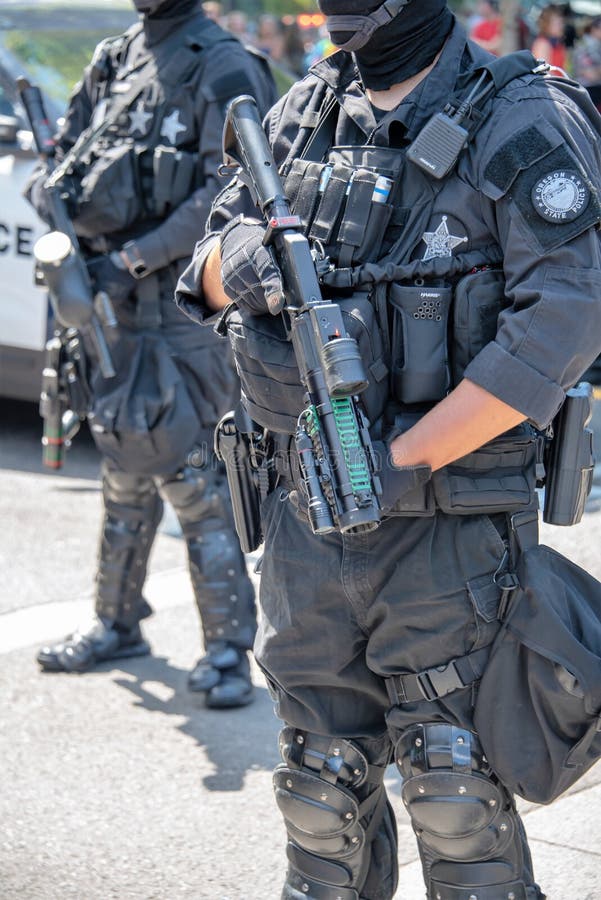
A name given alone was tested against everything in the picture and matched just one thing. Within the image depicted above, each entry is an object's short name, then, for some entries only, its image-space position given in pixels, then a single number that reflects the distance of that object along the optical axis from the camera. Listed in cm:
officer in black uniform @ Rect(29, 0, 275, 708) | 763
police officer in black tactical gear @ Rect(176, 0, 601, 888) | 413
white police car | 1192
